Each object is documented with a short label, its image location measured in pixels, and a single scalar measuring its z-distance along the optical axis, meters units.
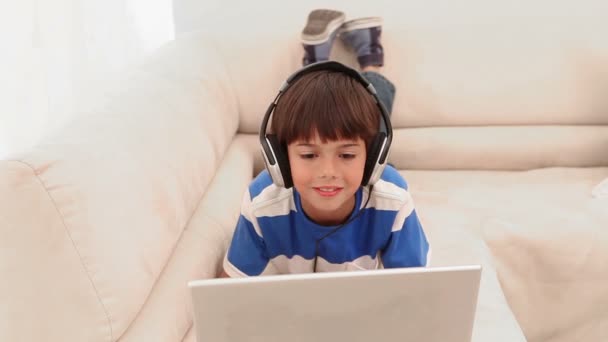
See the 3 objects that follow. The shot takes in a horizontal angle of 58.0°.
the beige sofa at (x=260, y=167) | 0.83
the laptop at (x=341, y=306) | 0.64
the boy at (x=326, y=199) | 0.95
